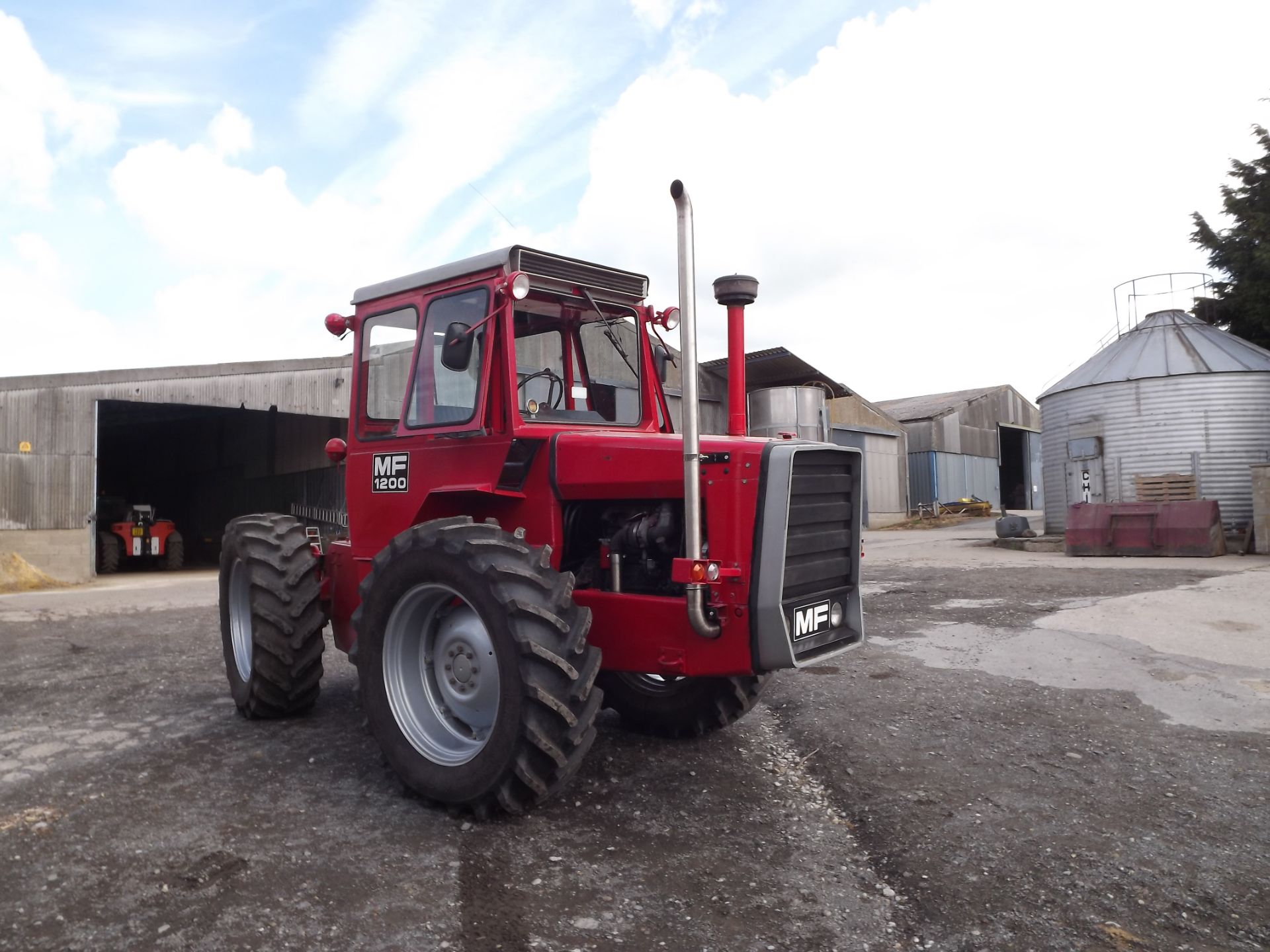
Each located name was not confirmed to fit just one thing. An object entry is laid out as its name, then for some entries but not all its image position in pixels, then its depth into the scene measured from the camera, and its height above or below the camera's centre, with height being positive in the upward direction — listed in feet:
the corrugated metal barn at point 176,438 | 54.44 +6.35
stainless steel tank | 80.38 +9.11
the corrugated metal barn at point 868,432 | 91.76 +9.76
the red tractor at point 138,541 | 68.33 -1.49
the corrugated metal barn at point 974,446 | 131.13 +9.80
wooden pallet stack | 60.85 +1.21
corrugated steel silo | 61.11 +5.98
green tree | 72.54 +20.62
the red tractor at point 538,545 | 12.16 -0.45
